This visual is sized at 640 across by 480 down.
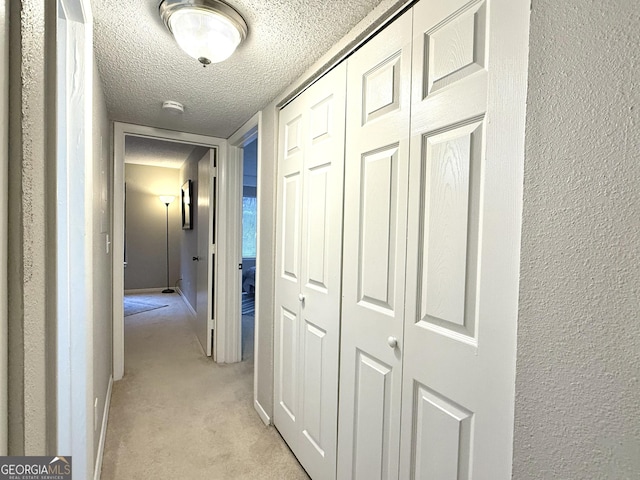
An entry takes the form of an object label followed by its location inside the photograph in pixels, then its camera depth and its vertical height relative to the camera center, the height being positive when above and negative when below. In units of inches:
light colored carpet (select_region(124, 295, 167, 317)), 176.9 -47.2
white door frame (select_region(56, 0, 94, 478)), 43.4 -1.1
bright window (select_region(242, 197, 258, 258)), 262.5 +1.7
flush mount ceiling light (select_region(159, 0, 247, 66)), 46.4 +30.8
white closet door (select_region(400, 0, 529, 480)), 30.9 -0.6
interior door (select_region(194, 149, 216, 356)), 120.4 -10.2
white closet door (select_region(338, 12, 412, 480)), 43.9 -3.4
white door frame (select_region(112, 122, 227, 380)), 101.4 -0.6
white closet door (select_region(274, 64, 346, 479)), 57.3 -8.5
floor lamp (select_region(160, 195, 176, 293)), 221.9 +18.3
